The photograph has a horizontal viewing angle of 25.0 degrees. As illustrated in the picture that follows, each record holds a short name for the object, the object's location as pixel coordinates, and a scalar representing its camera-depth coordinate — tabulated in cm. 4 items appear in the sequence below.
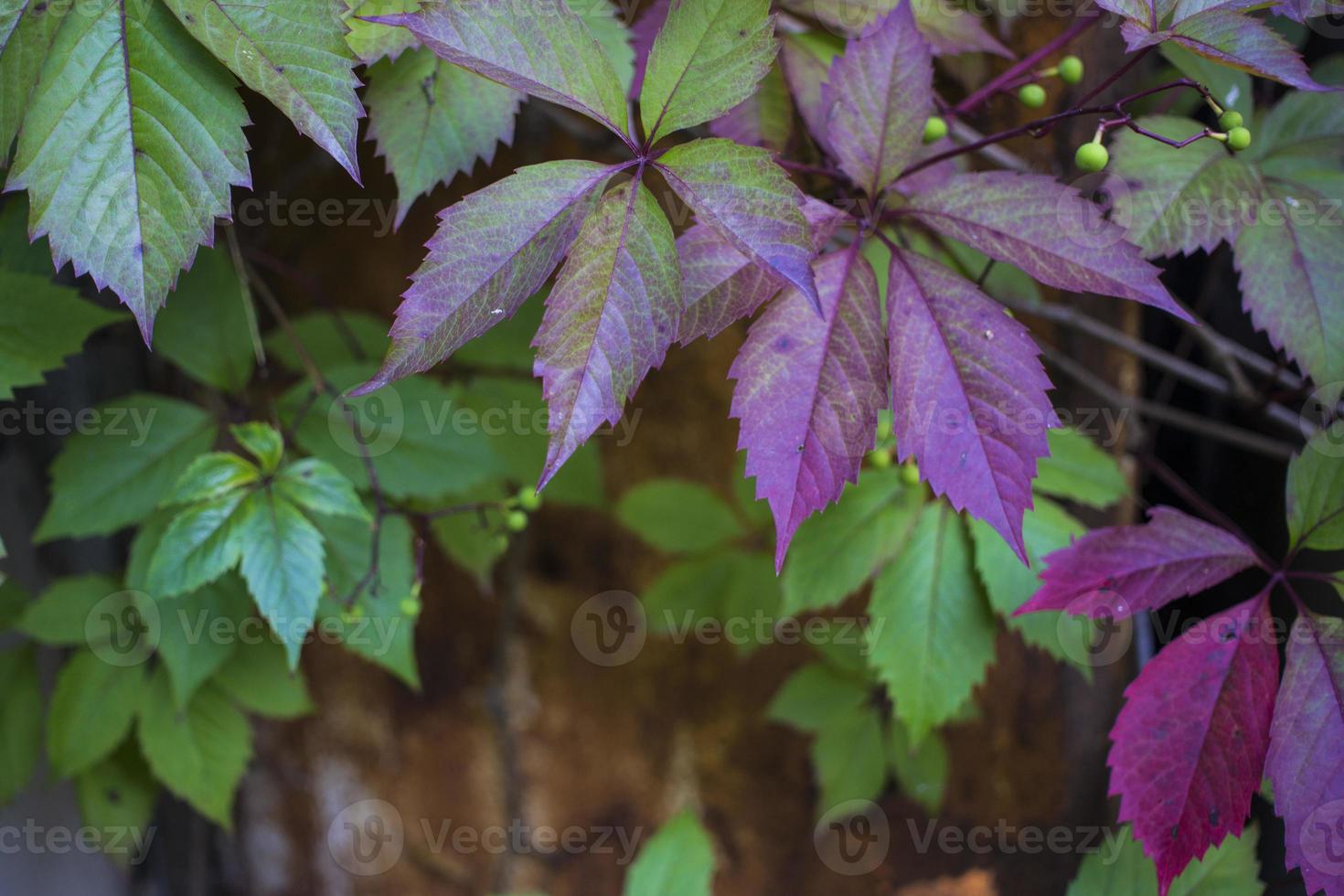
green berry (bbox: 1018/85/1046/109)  70
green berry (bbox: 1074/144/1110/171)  65
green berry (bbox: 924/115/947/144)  69
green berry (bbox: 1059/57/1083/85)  71
